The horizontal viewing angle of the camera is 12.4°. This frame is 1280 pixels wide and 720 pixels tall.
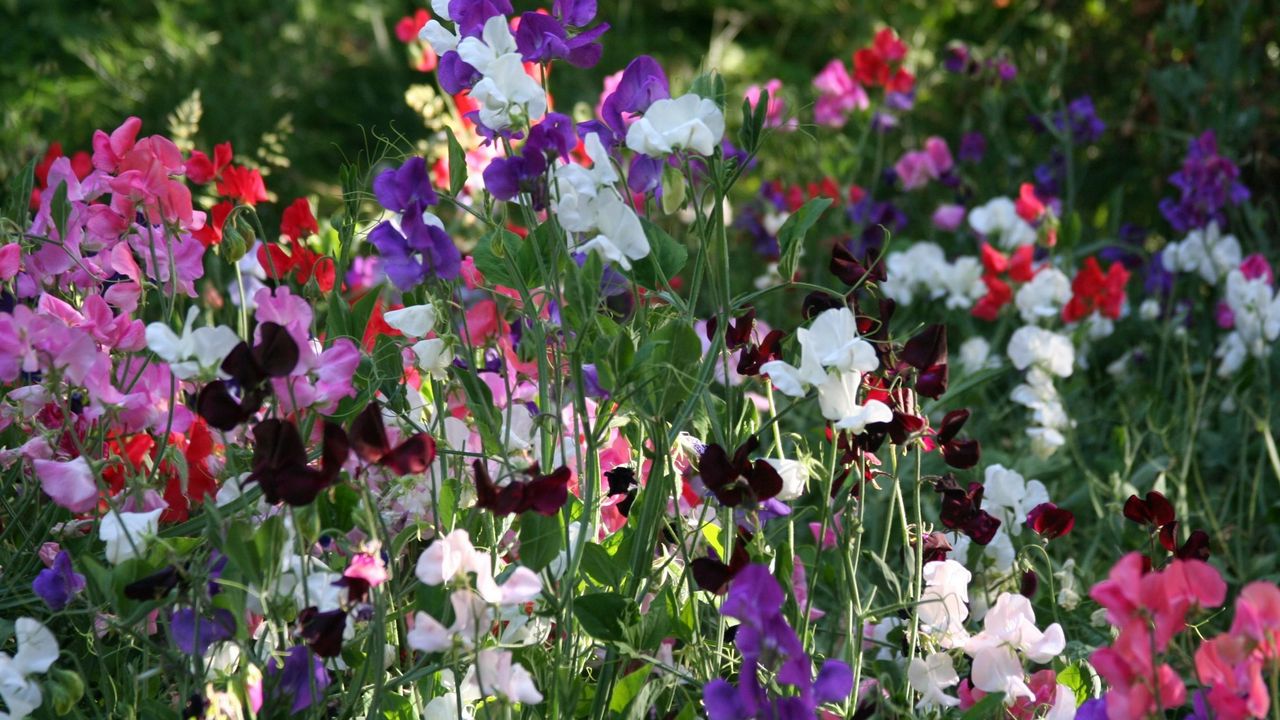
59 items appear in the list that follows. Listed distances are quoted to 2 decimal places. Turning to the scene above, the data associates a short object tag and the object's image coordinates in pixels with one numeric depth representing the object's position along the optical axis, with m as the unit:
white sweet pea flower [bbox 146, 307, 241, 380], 2.34
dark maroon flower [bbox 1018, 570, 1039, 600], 2.53
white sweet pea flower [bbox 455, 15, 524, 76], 2.42
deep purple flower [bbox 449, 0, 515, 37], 2.46
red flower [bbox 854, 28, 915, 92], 4.37
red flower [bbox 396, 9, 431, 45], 4.31
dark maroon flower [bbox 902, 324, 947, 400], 2.43
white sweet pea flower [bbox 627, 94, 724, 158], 2.41
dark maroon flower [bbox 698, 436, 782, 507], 2.37
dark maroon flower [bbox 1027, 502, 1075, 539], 2.50
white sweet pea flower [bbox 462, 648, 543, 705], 2.36
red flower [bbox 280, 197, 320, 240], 2.67
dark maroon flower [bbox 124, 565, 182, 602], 2.34
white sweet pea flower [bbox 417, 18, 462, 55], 2.48
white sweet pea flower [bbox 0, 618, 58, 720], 2.37
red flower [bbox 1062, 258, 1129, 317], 3.41
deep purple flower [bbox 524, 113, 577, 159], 2.42
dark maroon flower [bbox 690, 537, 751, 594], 2.38
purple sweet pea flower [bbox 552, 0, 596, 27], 2.49
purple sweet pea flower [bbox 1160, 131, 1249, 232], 3.79
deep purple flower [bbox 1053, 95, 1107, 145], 4.39
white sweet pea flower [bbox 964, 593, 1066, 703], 2.45
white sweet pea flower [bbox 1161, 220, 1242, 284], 3.63
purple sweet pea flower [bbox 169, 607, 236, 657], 2.39
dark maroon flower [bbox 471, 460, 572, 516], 2.35
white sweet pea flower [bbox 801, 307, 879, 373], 2.37
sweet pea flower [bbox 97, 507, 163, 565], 2.39
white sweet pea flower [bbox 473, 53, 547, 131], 2.41
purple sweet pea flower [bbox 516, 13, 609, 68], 2.46
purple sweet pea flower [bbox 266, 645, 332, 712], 2.40
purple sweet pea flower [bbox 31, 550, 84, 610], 2.45
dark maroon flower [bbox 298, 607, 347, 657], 2.34
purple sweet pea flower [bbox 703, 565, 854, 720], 2.33
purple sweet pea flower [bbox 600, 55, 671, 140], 2.46
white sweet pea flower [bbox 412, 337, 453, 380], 2.46
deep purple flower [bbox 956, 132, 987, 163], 4.52
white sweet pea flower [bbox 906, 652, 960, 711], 2.45
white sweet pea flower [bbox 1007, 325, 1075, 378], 2.90
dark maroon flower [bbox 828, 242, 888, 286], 2.45
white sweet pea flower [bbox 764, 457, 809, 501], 2.43
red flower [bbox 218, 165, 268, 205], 2.68
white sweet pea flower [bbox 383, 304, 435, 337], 2.46
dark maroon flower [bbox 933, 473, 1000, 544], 2.45
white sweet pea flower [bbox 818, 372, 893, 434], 2.38
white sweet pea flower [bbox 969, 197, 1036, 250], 3.68
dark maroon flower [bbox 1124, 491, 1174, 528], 2.43
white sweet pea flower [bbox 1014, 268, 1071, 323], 3.31
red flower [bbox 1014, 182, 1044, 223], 3.53
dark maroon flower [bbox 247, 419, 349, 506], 2.32
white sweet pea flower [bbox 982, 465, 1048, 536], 2.58
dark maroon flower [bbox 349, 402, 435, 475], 2.34
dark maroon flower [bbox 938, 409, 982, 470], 2.43
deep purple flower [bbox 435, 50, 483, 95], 2.47
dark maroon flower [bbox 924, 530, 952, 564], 2.51
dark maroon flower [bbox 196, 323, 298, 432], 2.33
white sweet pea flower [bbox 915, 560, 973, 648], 2.47
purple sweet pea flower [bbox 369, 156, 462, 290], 2.41
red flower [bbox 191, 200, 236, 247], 2.64
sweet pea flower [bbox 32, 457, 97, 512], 2.42
